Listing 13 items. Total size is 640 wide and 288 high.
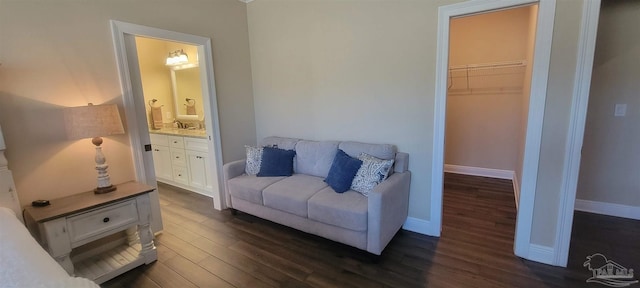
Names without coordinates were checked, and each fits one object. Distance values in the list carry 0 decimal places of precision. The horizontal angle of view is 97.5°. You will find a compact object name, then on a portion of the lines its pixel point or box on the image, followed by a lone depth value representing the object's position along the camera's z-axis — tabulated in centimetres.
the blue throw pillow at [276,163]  305
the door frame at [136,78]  245
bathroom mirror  448
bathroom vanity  375
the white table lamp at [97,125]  203
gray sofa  219
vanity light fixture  422
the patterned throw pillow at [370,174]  242
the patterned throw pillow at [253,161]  314
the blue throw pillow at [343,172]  252
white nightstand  186
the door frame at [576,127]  179
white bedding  100
